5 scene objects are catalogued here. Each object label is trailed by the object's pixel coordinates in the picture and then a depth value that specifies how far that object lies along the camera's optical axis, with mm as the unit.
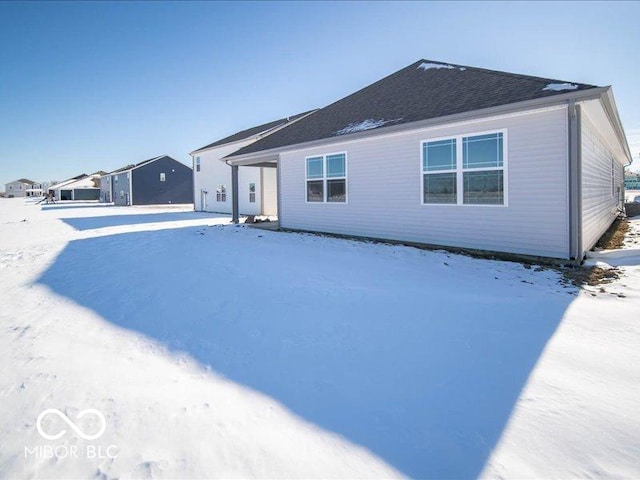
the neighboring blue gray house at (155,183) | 40469
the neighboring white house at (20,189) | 120312
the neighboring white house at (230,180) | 21625
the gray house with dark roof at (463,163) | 7348
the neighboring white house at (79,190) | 60438
